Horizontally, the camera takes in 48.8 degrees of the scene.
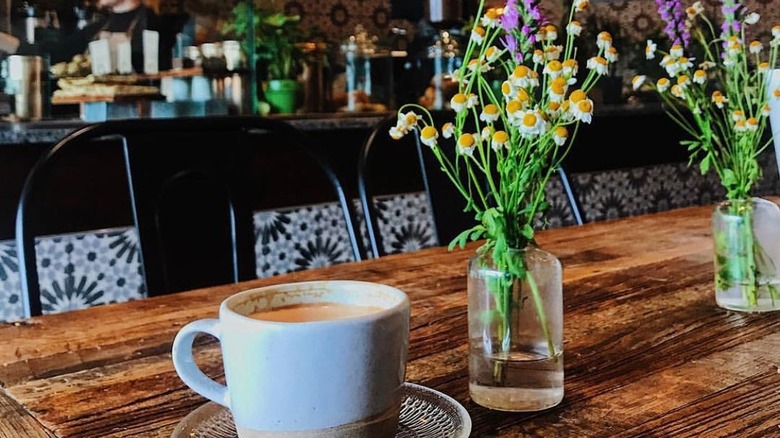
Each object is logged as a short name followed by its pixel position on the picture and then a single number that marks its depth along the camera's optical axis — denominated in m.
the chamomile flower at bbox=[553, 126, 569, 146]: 0.58
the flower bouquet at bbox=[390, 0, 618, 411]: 0.60
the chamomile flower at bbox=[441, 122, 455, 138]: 0.62
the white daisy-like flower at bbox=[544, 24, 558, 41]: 0.64
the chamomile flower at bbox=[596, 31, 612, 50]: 0.65
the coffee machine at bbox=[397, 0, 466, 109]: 3.02
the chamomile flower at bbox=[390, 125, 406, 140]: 0.64
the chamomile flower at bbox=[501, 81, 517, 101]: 0.59
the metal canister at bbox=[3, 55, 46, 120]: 2.09
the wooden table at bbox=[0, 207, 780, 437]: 0.59
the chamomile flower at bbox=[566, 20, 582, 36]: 0.64
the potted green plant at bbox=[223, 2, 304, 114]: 2.60
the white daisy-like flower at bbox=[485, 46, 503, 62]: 0.60
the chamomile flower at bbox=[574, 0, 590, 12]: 0.66
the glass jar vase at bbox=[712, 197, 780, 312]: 0.88
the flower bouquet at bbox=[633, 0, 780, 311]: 0.87
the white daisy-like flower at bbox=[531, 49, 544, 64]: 0.65
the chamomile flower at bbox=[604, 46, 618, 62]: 0.65
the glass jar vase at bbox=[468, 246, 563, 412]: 0.61
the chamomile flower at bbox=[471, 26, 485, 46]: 0.62
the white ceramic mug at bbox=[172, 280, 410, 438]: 0.47
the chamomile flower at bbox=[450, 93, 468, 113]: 0.60
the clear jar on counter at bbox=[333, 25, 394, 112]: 2.81
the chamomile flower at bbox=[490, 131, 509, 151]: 0.58
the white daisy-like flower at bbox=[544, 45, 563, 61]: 0.65
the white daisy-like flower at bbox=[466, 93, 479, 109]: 0.61
